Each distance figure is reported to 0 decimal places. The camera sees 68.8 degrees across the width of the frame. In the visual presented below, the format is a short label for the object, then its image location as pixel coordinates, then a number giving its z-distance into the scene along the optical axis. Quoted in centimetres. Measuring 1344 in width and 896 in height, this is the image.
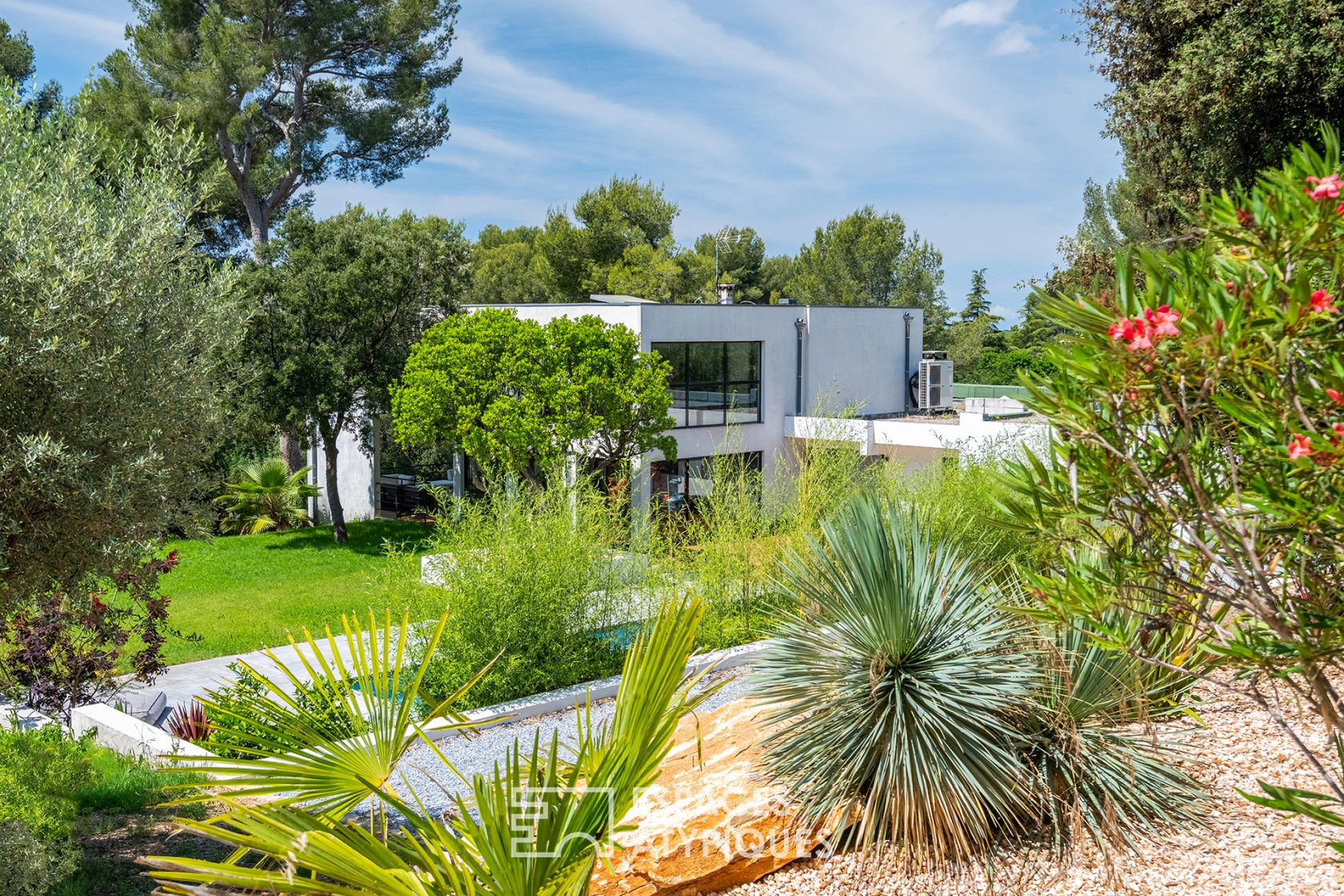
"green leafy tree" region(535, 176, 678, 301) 4025
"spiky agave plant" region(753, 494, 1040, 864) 507
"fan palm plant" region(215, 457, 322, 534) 2291
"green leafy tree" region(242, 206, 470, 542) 1998
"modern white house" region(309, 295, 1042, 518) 2056
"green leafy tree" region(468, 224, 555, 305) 4219
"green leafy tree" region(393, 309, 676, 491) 1667
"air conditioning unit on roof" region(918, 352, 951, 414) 2584
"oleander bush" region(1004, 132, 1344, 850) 263
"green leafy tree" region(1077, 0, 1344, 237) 1267
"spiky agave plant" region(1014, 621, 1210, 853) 506
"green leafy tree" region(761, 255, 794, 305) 4891
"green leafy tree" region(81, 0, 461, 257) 2170
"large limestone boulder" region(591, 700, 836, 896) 518
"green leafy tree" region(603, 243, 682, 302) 3800
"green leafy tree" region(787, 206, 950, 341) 4444
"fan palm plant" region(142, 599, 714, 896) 224
